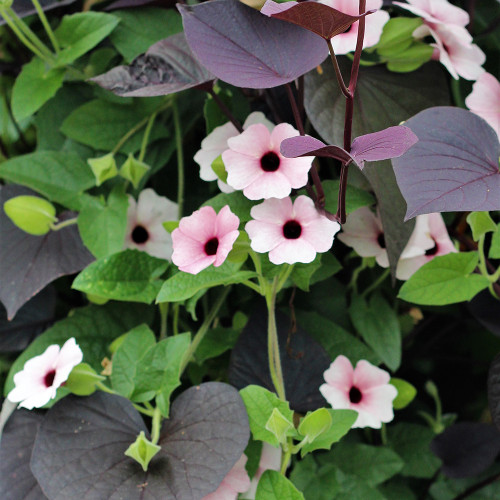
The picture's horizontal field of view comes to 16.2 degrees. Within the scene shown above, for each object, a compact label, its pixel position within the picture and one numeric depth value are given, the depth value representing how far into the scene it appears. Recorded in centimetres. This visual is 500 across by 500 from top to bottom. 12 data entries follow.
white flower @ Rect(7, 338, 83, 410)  80
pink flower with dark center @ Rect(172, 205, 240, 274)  79
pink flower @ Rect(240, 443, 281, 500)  84
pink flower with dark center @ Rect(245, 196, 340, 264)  78
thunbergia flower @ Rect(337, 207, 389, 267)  85
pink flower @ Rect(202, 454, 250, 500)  81
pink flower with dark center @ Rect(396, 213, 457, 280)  84
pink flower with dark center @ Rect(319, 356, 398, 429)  83
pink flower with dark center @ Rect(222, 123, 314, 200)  79
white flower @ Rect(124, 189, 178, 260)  88
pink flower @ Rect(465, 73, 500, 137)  84
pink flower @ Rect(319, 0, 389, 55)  81
